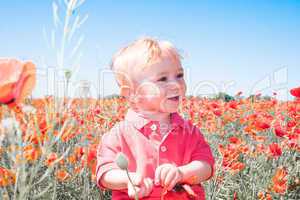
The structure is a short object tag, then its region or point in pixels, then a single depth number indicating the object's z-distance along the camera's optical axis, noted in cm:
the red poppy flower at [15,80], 45
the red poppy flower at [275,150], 195
